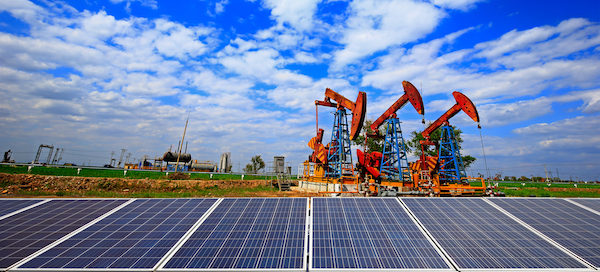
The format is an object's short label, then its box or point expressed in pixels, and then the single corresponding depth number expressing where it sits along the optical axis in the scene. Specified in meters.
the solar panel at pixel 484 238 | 4.68
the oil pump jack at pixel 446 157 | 24.42
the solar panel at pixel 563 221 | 5.18
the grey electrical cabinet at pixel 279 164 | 30.88
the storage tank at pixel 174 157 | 53.03
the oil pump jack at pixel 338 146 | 27.38
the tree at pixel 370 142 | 45.43
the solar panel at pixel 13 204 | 6.40
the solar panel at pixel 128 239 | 4.55
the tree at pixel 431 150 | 45.75
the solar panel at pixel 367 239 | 4.58
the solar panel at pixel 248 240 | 4.54
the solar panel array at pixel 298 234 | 4.59
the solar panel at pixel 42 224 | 4.89
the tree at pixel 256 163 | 66.89
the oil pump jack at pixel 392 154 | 25.58
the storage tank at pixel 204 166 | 51.59
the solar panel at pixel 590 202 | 6.86
